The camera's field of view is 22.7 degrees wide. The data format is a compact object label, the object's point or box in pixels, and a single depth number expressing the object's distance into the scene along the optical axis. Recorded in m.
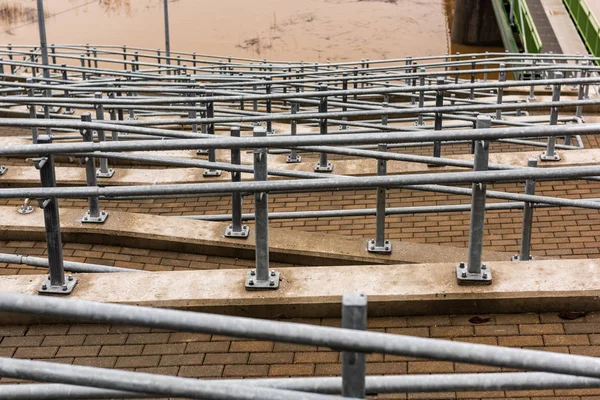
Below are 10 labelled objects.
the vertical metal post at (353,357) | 3.75
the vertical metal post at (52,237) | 7.01
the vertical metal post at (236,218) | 9.21
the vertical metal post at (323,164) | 12.57
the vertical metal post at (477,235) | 6.91
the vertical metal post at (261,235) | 7.03
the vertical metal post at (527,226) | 8.63
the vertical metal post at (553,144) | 13.17
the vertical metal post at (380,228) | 9.28
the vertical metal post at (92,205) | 9.77
